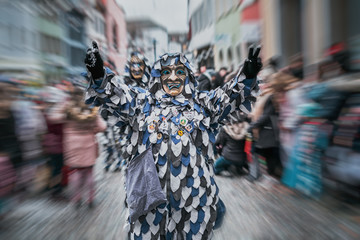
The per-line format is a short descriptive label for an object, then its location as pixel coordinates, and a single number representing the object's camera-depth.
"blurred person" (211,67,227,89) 5.45
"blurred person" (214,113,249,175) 4.03
